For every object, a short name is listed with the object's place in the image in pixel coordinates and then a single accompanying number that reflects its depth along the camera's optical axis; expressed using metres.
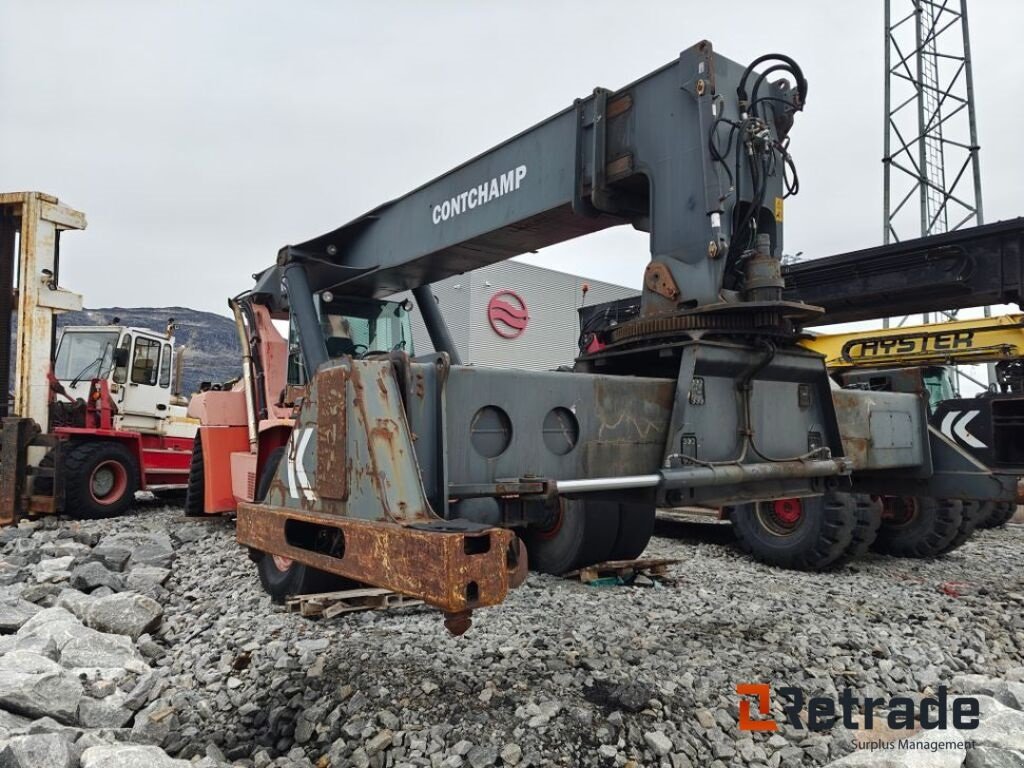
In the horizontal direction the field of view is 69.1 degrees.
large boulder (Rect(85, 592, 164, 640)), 4.15
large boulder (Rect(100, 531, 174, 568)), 6.07
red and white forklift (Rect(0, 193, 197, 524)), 8.55
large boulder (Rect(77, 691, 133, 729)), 3.08
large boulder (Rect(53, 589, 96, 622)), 4.30
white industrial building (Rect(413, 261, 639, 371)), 21.80
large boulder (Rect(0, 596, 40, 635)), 4.09
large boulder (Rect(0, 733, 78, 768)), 2.46
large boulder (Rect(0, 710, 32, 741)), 2.76
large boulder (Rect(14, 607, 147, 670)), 3.63
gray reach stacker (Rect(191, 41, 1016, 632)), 2.49
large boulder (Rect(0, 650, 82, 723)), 3.00
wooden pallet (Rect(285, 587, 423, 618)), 4.44
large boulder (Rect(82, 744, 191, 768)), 2.50
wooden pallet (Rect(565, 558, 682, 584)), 5.59
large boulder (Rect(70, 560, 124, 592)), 5.06
